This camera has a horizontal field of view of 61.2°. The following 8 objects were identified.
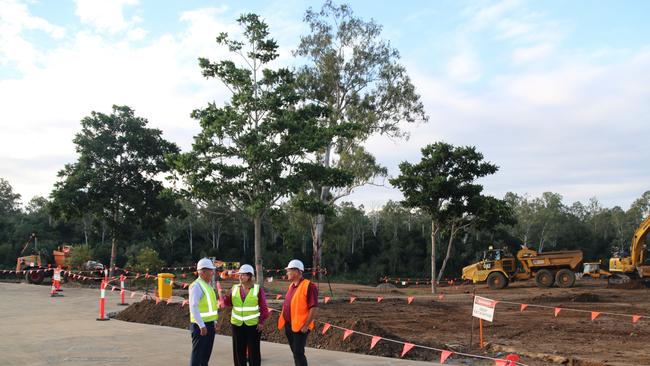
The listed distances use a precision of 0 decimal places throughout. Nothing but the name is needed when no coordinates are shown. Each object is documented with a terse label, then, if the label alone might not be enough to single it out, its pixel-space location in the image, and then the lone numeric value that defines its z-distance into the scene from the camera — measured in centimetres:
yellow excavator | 3077
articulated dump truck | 3014
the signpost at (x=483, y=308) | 929
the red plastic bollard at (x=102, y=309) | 1309
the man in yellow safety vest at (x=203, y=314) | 614
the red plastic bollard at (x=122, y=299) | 1685
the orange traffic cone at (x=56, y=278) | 2073
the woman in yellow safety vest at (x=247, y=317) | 655
